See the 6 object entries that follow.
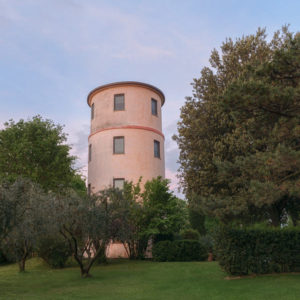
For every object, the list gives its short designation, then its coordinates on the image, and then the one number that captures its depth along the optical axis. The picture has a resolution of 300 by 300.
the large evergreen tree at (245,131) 15.69
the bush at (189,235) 28.39
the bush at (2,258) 29.58
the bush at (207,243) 26.05
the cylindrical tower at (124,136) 29.97
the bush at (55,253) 23.23
